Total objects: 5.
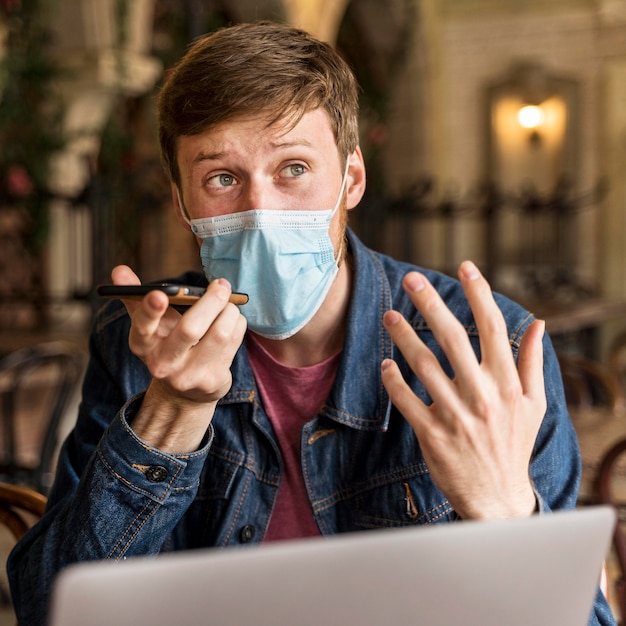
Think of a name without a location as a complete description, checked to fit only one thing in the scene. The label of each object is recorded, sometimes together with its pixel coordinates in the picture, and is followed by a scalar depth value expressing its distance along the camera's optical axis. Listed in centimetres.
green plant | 629
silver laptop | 56
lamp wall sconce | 1087
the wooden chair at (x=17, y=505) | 158
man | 123
